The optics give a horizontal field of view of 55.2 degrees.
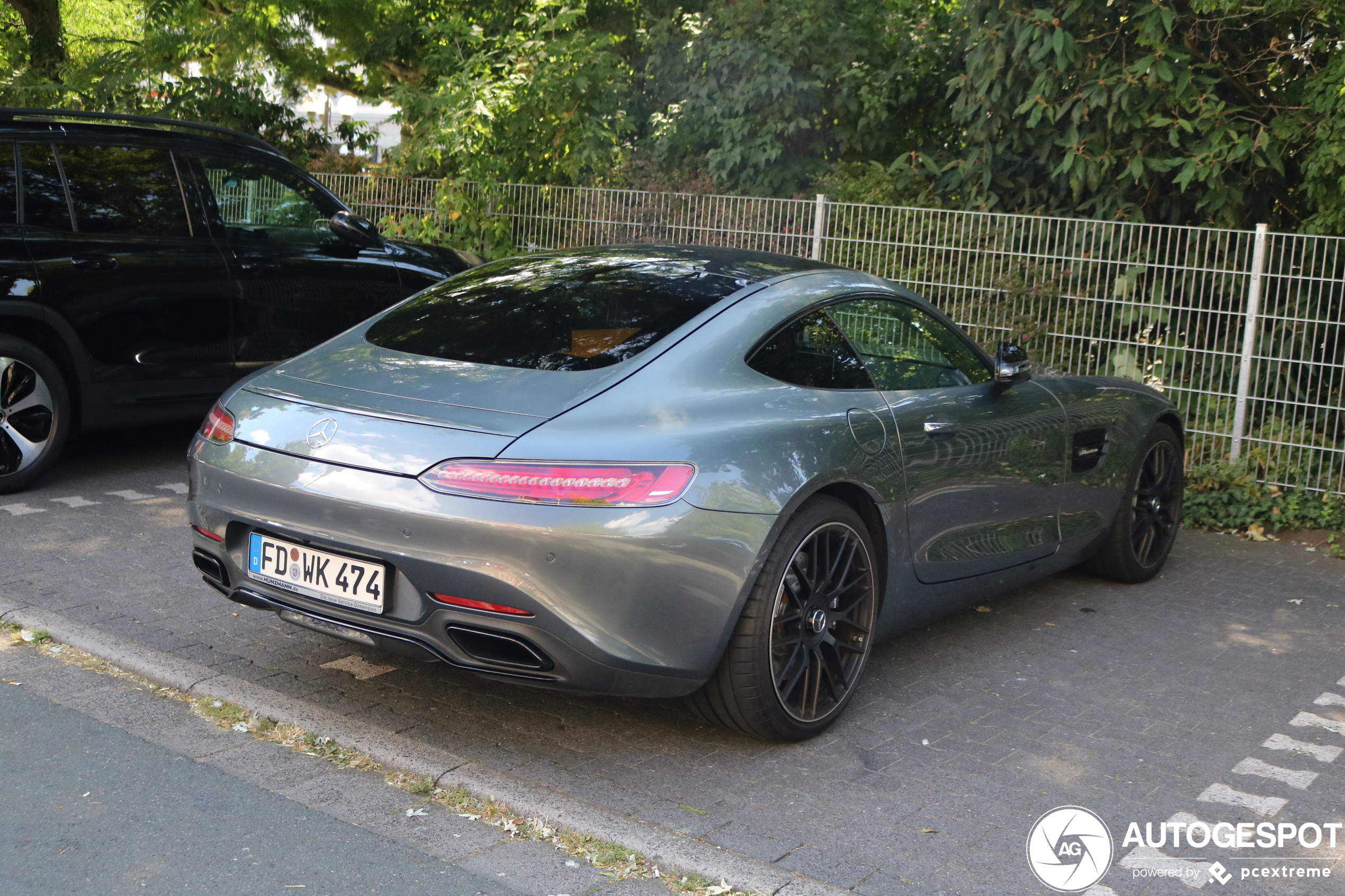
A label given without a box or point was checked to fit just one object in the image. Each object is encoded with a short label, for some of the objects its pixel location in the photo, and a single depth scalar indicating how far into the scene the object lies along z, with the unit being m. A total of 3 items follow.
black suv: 6.65
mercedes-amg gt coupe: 3.45
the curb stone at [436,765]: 3.23
